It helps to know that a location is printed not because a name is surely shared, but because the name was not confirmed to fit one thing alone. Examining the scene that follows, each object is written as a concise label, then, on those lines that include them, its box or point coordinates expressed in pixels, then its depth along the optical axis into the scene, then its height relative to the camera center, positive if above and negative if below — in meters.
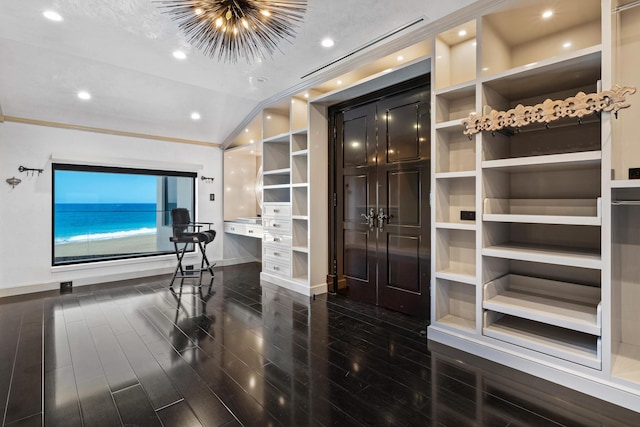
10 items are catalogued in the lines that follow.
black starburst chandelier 2.02 +1.42
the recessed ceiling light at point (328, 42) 2.81 +1.58
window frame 4.40 +0.66
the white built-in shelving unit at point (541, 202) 1.89 +0.07
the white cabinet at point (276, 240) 4.39 -0.40
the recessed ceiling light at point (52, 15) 2.45 +1.62
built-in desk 5.14 -0.25
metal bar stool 4.60 -0.33
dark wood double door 3.13 +0.12
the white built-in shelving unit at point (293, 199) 4.07 +0.20
